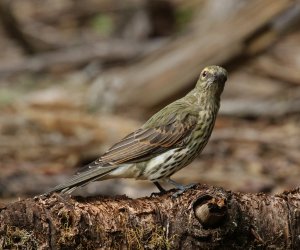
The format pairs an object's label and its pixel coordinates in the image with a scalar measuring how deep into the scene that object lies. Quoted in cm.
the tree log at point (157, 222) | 934
